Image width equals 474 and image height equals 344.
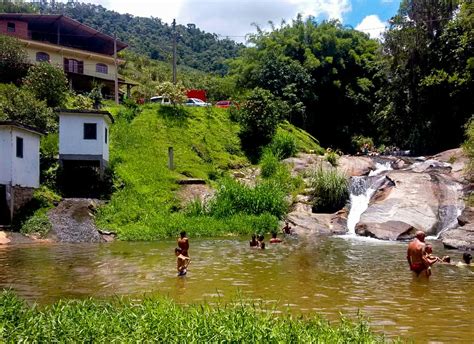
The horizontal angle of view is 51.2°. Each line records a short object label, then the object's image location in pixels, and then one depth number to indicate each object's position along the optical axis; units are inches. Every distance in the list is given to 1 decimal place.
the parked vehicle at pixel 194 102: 1813.5
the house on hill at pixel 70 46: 1924.2
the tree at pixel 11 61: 1636.3
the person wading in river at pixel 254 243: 847.1
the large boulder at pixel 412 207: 1013.8
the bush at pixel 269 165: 1381.6
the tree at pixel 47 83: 1465.3
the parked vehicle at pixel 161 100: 1676.9
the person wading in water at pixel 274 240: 894.0
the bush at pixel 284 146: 1504.7
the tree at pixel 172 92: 1606.8
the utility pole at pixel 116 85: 1843.0
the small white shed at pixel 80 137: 1158.3
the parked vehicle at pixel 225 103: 1743.5
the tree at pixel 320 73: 1950.1
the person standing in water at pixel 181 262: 589.8
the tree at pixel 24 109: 1229.7
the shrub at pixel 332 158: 1428.4
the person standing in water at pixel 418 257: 591.2
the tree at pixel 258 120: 1529.3
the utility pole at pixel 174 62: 1887.2
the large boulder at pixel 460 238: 849.5
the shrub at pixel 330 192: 1194.6
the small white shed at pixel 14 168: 966.4
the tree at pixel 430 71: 1531.7
